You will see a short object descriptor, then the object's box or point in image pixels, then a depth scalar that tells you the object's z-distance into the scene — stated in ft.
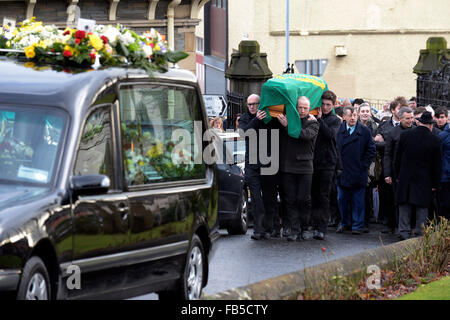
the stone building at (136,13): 97.04
